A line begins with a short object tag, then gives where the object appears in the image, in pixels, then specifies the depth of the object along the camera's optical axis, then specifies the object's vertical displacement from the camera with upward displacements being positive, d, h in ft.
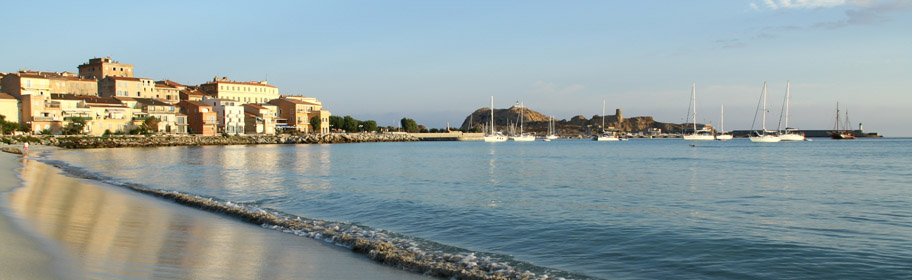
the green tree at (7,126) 194.09 +3.50
